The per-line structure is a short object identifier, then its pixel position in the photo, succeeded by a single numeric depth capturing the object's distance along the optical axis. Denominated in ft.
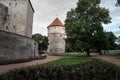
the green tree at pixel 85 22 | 59.96
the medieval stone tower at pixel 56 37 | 119.62
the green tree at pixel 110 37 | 69.54
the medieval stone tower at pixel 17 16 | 64.04
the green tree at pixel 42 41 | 103.83
